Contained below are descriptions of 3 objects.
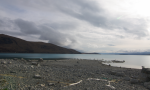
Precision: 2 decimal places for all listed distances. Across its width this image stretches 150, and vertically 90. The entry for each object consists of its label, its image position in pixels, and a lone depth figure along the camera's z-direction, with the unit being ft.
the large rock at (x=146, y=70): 45.39
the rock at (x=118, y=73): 59.34
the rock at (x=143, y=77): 44.46
